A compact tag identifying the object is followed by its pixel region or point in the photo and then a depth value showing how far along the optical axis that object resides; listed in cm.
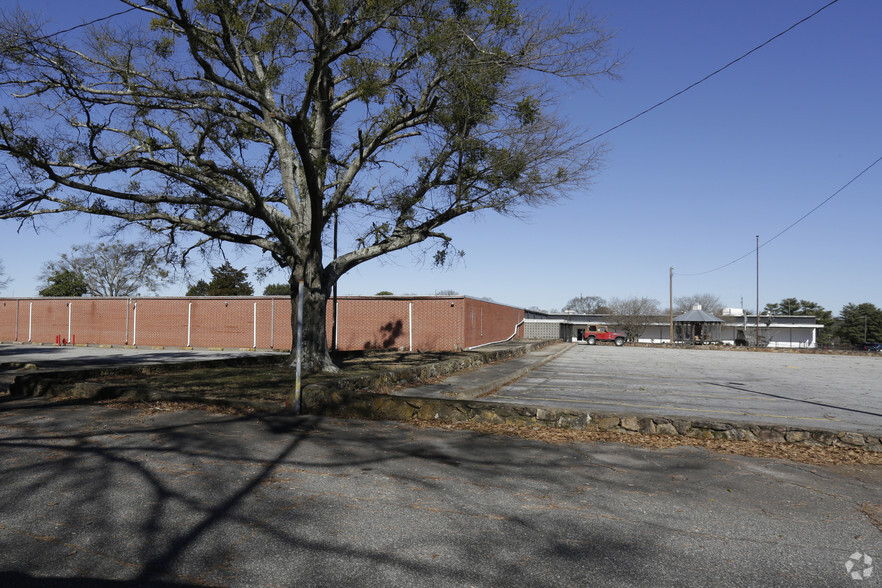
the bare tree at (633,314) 6956
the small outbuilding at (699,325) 5431
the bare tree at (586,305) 11700
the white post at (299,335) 873
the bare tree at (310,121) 1247
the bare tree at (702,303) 10869
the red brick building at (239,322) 3144
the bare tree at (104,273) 6056
